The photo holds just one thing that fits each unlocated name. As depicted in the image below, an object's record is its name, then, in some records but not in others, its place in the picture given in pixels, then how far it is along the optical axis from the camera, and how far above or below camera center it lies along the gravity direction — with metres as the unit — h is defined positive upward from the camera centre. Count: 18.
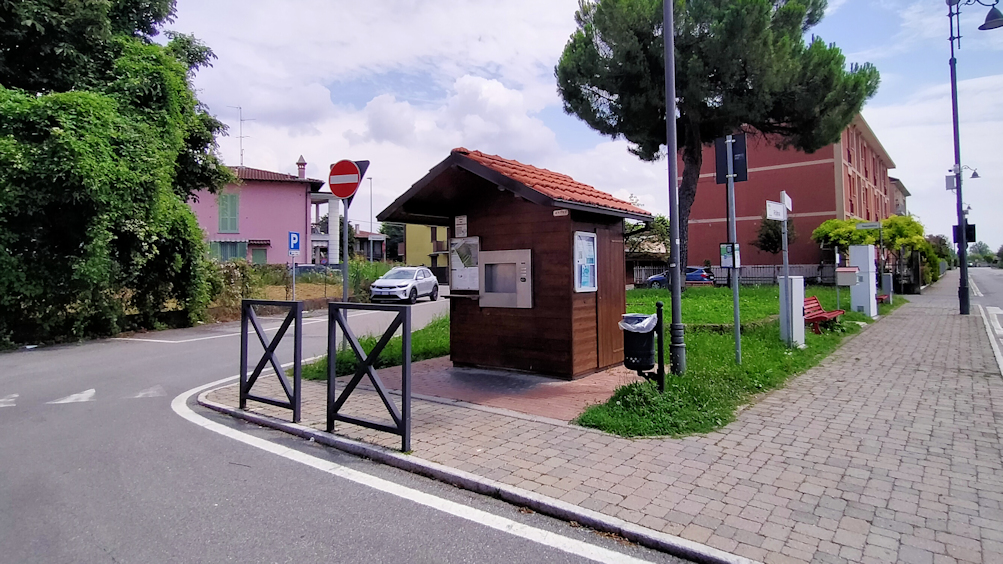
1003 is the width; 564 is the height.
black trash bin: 6.21 -0.64
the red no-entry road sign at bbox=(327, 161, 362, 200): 8.58 +1.55
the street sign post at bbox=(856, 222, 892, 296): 17.75 +1.01
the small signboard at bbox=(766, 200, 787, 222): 8.98 +1.01
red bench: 12.10 -0.76
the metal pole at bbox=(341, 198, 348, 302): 8.32 +0.30
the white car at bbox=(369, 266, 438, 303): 25.91 +0.01
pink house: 35.09 +4.38
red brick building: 38.75 +5.71
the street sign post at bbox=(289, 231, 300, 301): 20.05 +1.47
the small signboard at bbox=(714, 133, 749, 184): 7.73 +1.58
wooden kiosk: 7.61 +0.28
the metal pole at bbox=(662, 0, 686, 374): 6.76 +0.92
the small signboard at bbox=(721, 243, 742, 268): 7.66 +0.32
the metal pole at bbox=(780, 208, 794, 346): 9.74 -0.38
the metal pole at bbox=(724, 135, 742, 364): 7.69 +0.67
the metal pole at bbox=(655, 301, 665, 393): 6.09 -0.66
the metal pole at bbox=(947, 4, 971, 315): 17.81 +1.62
